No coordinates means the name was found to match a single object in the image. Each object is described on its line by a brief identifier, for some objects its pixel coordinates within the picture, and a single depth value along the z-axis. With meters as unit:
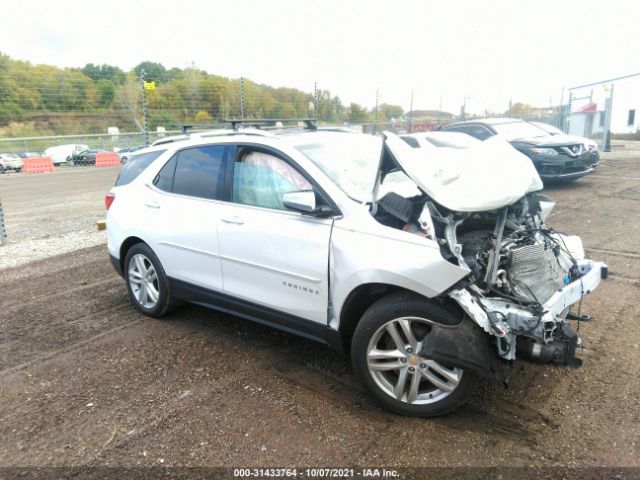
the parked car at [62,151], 31.66
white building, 38.66
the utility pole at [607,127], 17.78
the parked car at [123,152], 28.30
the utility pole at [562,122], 20.66
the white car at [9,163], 26.66
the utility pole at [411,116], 19.94
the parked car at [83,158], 30.28
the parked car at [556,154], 10.51
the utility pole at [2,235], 7.91
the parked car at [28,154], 29.84
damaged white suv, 2.96
